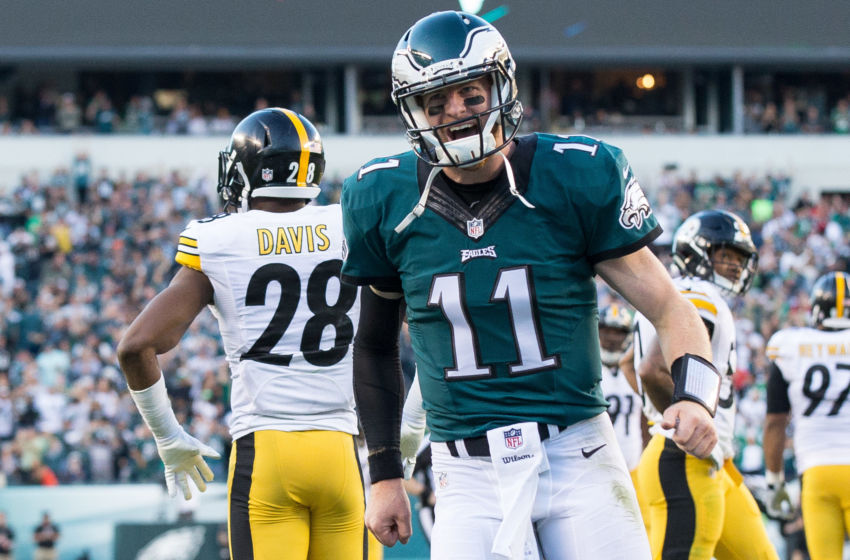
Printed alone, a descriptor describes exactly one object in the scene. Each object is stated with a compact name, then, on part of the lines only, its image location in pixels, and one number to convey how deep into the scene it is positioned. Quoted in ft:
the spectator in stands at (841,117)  171.32
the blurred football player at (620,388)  49.75
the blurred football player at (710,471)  34.78
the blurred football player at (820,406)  43.06
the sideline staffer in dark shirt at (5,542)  67.87
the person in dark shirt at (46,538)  68.28
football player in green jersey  19.71
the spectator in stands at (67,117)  155.74
